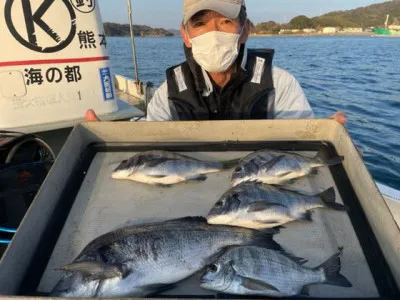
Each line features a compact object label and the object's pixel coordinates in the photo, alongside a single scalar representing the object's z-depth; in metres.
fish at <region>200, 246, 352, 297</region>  0.45
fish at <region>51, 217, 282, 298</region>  0.45
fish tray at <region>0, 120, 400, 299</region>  0.47
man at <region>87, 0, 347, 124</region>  0.94
